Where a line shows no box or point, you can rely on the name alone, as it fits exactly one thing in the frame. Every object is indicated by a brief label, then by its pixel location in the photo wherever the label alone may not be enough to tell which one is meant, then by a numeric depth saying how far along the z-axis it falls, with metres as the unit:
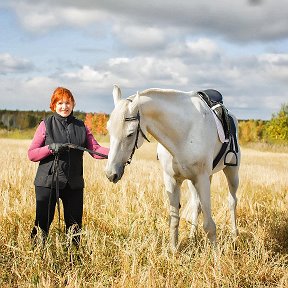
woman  4.37
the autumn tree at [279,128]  42.00
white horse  3.63
